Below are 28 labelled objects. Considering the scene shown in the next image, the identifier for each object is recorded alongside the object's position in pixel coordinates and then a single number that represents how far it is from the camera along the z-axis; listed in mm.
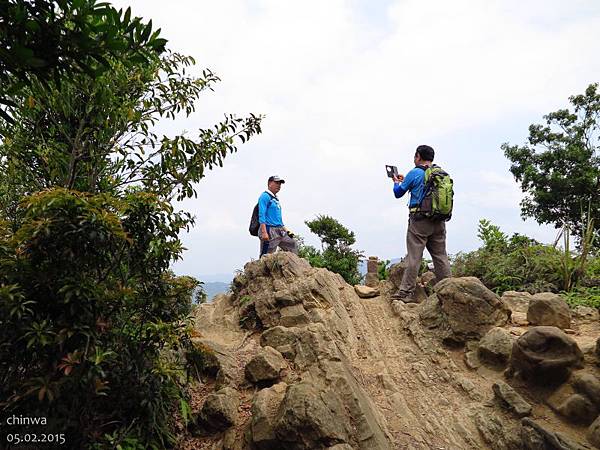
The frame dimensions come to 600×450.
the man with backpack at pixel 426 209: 7480
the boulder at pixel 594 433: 4325
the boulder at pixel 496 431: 4648
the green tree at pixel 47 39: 2098
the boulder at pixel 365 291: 9172
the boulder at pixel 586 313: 6652
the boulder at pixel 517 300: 7359
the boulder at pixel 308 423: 4086
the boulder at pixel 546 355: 5066
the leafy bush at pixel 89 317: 3230
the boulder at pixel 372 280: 10413
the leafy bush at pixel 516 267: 8352
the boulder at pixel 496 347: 5766
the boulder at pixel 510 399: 4910
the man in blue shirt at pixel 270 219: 9023
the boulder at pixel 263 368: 5355
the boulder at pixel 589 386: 4703
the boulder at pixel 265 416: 4230
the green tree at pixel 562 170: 16953
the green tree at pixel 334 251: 12281
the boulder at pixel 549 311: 6234
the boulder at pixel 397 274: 9172
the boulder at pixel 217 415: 4703
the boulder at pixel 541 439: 4266
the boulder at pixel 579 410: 4640
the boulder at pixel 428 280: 8621
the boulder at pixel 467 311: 6430
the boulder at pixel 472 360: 5959
